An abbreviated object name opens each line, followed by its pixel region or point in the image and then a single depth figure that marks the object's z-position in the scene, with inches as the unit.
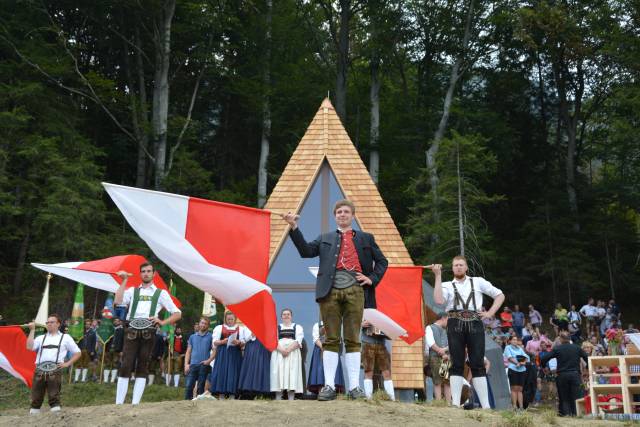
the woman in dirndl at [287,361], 479.2
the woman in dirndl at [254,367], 485.4
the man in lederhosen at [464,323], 320.5
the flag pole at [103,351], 744.3
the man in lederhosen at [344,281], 285.7
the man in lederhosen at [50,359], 398.3
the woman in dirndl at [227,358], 491.8
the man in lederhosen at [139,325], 344.5
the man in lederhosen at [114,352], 698.8
